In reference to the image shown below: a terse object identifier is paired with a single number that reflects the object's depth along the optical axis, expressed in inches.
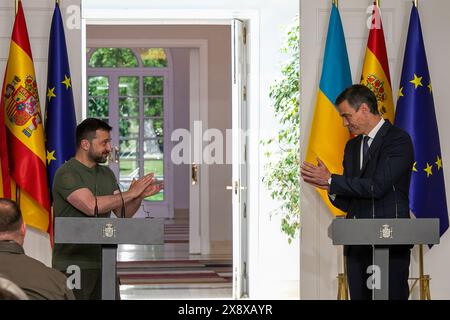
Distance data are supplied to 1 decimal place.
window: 623.2
